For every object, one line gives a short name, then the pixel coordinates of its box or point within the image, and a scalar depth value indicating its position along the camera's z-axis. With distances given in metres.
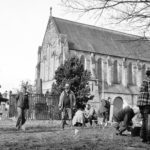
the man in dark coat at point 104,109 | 15.91
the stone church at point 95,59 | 46.50
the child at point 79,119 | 14.98
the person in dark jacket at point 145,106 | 7.54
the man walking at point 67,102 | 11.91
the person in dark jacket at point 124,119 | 9.54
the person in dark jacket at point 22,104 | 11.77
